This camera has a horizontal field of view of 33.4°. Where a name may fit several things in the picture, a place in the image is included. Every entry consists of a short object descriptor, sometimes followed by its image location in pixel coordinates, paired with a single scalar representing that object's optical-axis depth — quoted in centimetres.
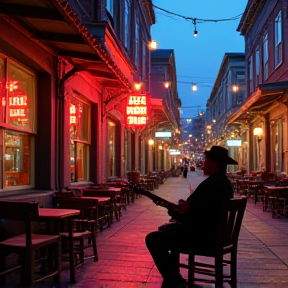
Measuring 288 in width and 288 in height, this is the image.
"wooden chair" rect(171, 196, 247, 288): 533
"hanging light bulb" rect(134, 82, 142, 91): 2263
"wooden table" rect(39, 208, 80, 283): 621
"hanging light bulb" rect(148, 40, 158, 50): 2400
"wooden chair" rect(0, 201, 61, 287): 564
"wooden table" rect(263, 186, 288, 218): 1330
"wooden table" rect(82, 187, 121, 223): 1065
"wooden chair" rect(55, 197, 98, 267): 718
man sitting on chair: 526
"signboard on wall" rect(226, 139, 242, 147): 3503
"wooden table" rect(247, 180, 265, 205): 1744
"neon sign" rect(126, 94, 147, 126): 2136
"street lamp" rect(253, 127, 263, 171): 2507
